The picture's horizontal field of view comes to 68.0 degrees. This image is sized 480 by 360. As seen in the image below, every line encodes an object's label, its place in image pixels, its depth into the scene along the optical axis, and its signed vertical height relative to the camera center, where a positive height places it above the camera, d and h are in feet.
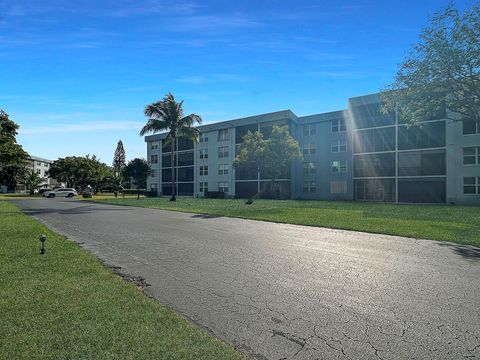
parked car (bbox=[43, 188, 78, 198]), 199.11 -4.70
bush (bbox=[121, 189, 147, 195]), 278.34 -6.38
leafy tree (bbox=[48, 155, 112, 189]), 277.85 +10.00
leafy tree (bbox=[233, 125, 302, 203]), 116.26 +10.79
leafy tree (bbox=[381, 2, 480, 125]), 59.77 +18.98
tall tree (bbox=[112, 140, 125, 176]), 421.18 +33.22
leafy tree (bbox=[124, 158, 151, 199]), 217.56 +8.68
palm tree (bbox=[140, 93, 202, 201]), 141.49 +26.21
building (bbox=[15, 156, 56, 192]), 393.80 +21.42
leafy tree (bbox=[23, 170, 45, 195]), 258.16 +2.09
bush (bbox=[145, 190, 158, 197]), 222.28 -5.77
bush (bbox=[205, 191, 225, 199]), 179.11 -5.46
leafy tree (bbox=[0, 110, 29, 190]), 76.05 +8.41
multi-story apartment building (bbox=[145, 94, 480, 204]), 122.01 +10.38
